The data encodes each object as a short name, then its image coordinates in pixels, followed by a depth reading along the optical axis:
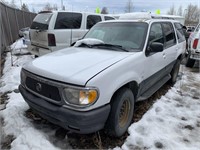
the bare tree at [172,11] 49.92
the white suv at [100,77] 1.85
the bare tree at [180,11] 50.71
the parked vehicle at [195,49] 5.67
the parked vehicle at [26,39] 6.13
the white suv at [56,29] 4.87
